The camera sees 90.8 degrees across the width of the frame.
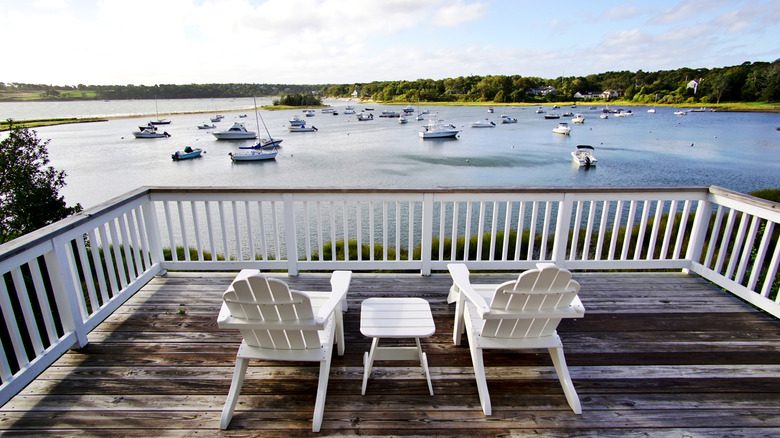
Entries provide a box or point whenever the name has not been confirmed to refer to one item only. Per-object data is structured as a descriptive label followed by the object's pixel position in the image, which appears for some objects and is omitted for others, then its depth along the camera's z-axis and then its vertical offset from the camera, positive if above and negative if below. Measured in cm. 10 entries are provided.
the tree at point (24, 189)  1055 -232
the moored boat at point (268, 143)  3242 -342
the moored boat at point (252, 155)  2958 -389
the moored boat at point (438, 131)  3984 -283
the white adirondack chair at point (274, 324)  188 -107
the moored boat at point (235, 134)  4141 -316
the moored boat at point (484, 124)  4841 -258
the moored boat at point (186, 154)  2970 -386
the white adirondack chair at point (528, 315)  202 -110
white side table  212 -122
